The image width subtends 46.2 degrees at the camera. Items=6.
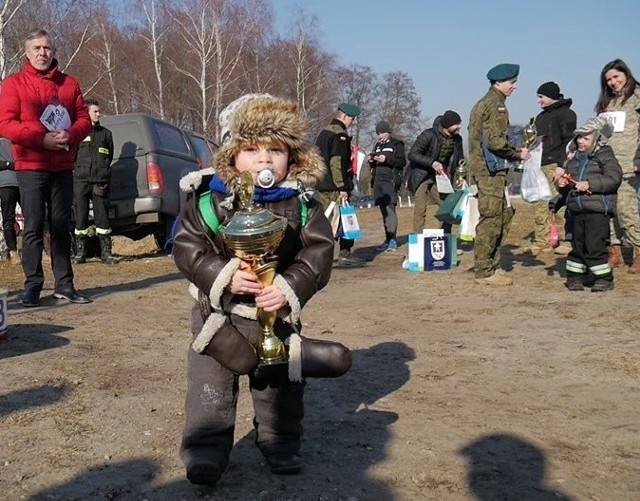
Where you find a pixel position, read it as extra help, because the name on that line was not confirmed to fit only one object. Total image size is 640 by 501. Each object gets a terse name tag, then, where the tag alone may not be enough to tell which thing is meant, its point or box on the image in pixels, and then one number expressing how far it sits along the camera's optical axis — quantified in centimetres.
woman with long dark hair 793
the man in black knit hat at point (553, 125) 986
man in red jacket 592
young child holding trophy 284
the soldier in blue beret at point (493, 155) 741
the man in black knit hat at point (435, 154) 1017
